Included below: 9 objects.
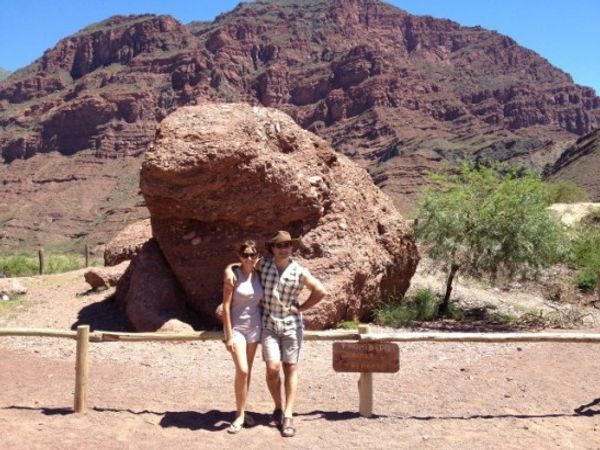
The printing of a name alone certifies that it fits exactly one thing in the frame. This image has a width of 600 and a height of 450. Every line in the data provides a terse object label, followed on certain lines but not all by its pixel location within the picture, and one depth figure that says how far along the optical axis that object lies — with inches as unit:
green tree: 477.1
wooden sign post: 251.2
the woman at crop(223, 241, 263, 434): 225.3
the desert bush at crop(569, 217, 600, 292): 658.2
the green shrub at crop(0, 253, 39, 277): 955.2
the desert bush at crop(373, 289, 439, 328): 460.4
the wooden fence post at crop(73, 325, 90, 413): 254.6
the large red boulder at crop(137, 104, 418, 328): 414.0
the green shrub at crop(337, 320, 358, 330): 434.9
